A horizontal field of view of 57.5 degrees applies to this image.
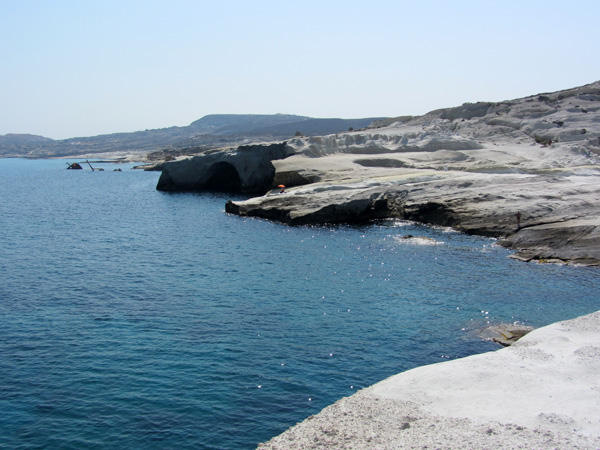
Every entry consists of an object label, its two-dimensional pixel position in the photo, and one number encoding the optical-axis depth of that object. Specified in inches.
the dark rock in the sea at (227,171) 3186.5
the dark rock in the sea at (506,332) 930.7
